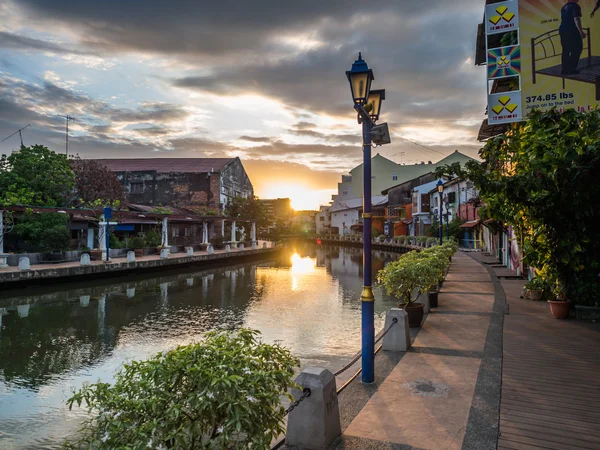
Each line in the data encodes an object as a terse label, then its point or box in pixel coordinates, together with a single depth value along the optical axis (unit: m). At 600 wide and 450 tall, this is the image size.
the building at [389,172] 72.12
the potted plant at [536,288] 12.04
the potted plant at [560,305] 10.08
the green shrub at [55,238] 24.81
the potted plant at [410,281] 9.77
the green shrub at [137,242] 31.90
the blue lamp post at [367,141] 6.04
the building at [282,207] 130.84
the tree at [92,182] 35.81
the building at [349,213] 73.06
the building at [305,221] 103.74
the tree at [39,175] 28.98
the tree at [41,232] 24.98
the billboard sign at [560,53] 13.16
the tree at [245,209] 51.44
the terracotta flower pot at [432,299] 12.36
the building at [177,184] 51.91
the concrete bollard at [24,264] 19.72
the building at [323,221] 96.59
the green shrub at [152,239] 33.44
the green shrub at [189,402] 2.47
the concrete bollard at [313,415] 4.25
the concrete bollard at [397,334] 7.92
